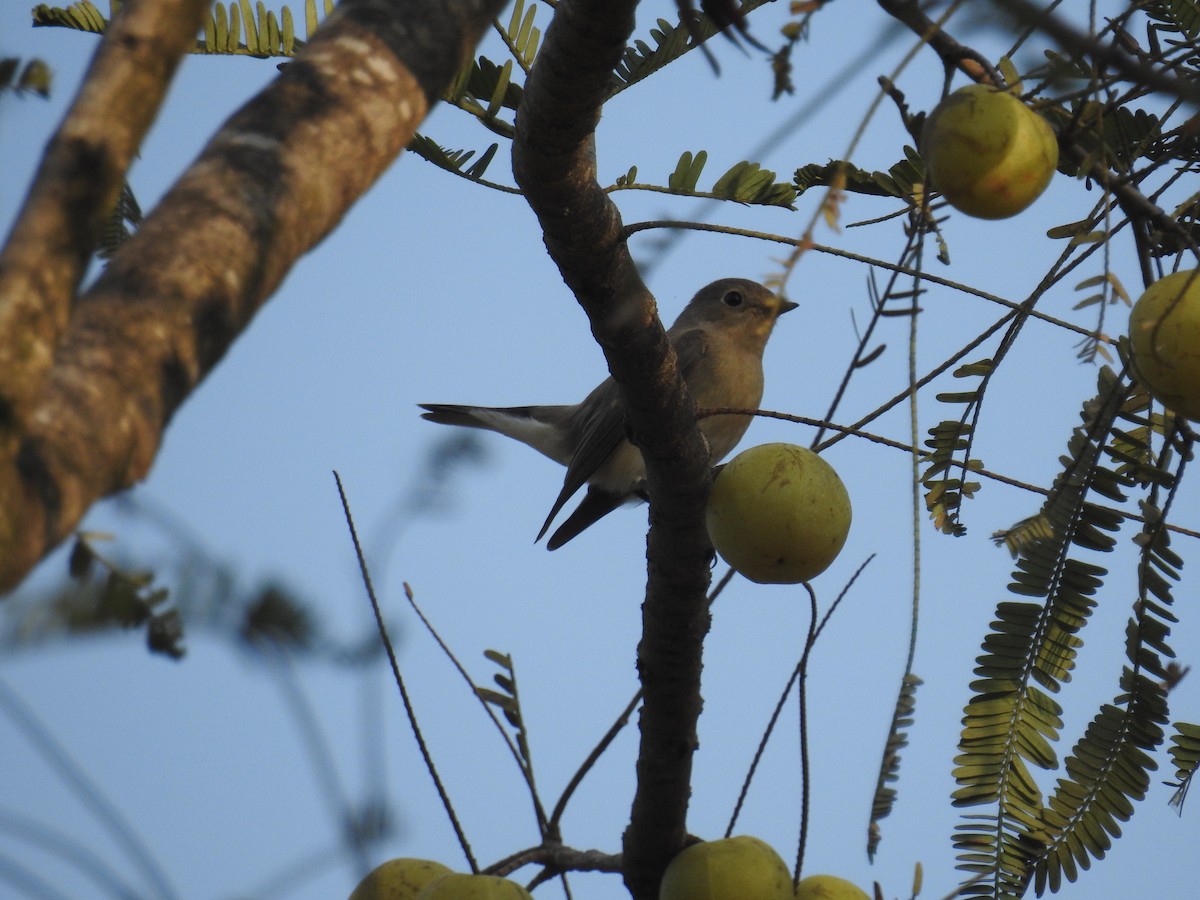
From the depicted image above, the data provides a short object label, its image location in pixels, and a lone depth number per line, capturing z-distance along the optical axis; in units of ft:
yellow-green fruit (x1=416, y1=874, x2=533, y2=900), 16.14
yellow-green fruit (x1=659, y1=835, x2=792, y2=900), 18.17
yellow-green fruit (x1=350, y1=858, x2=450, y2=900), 17.87
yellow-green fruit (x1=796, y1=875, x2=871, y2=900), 17.73
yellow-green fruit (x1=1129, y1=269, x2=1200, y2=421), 12.35
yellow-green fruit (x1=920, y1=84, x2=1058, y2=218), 12.21
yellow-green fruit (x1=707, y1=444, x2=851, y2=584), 16.49
